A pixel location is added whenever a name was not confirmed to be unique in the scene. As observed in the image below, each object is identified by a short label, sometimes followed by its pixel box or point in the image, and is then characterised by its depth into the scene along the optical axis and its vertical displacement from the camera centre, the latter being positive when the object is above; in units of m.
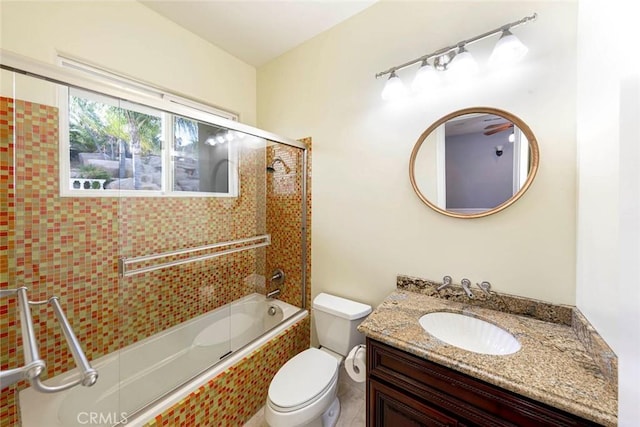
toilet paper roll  1.33 -0.88
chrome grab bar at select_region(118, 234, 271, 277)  1.49 -0.32
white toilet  1.16 -0.95
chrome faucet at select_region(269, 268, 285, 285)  2.18 -0.62
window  1.31 +0.42
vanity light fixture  1.13 +0.81
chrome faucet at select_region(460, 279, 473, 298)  1.28 -0.42
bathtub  1.14 -0.96
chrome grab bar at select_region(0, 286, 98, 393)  0.57 -0.41
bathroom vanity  0.72 -0.55
